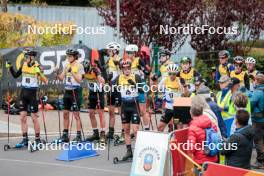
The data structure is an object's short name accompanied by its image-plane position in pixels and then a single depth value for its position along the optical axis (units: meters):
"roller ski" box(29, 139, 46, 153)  14.30
